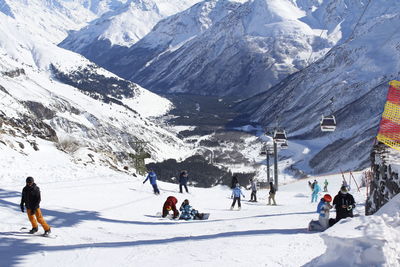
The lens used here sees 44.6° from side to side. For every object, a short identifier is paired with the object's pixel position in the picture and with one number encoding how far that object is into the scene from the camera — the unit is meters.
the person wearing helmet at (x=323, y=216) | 14.51
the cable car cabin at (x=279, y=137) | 37.16
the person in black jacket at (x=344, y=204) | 14.07
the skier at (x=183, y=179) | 29.86
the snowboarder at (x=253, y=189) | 30.23
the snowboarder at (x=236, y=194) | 24.69
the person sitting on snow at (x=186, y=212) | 20.16
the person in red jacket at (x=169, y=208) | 20.39
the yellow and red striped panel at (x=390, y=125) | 17.14
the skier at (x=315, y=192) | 28.28
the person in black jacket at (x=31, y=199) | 12.91
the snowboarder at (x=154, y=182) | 27.56
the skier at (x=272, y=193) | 27.84
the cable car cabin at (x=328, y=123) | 36.66
